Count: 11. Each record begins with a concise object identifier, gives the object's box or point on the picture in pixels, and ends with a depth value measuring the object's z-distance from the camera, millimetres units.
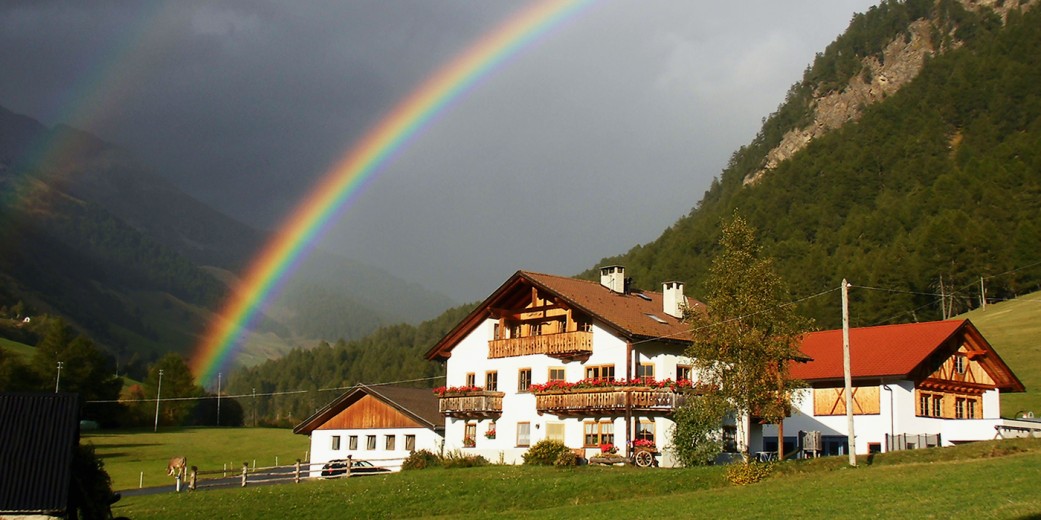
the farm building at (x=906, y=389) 50188
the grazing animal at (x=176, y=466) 56038
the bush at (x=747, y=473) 34438
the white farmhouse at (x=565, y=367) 48125
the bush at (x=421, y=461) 52219
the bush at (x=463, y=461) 49634
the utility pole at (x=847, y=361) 35188
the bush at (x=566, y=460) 45219
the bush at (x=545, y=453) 47375
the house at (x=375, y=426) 60750
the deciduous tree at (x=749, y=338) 36438
